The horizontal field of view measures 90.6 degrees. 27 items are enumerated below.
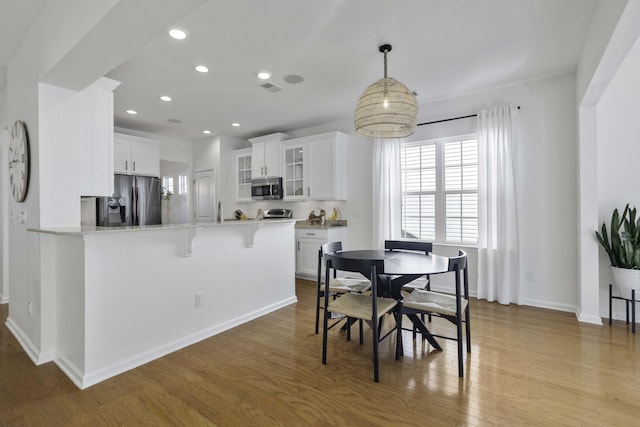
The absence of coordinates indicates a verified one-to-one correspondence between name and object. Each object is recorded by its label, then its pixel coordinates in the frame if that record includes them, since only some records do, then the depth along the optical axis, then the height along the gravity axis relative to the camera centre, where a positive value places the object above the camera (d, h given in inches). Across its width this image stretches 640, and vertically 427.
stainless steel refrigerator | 201.8 +7.3
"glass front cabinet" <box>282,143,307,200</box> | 216.7 +28.9
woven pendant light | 96.3 +32.8
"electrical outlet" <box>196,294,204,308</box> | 112.8 -31.0
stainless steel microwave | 226.1 +17.9
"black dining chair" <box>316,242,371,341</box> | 114.9 -27.2
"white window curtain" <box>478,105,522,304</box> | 149.3 +0.9
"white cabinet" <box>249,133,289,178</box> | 226.5 +43.0
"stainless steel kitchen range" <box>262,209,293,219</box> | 236.4 -0.7
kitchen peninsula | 86.0 -24.1
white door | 265.0 +15.7
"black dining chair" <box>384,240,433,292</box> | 121.7 -15.4
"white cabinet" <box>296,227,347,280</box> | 200.4 -19.9
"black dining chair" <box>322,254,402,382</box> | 85.7 -27.9
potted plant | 115.7 -14.8
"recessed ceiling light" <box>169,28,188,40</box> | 102.9 +59.8
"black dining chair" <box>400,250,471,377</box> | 88.5 -27.9
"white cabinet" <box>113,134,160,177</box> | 205.8 +39.7
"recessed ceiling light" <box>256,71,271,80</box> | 136.8 +60.9
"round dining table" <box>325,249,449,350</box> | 91.0 -16.8
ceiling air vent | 151.0 +61.1
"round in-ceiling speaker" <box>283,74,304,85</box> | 140.8 +60.9
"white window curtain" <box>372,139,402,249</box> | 182.7 +13.2
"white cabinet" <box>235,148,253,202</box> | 251.5 +31.2
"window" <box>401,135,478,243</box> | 165.5 +12.0
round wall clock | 104.0 +18.9
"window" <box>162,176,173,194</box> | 291.1 +27.8
